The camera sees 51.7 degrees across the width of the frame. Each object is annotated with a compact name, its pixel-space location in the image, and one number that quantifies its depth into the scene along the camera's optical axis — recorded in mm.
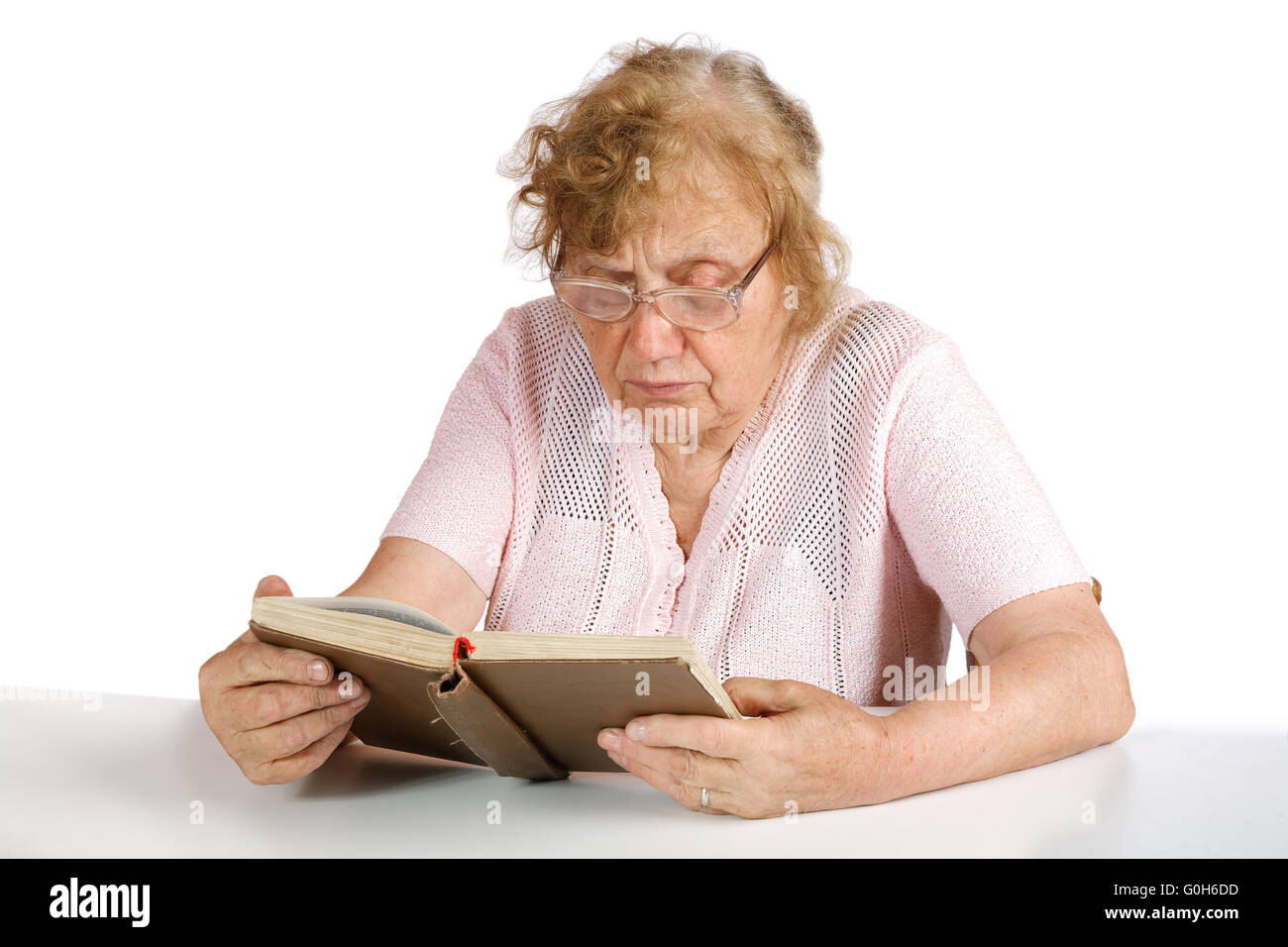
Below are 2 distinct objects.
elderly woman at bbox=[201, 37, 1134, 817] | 1761
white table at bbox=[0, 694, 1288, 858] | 1432
